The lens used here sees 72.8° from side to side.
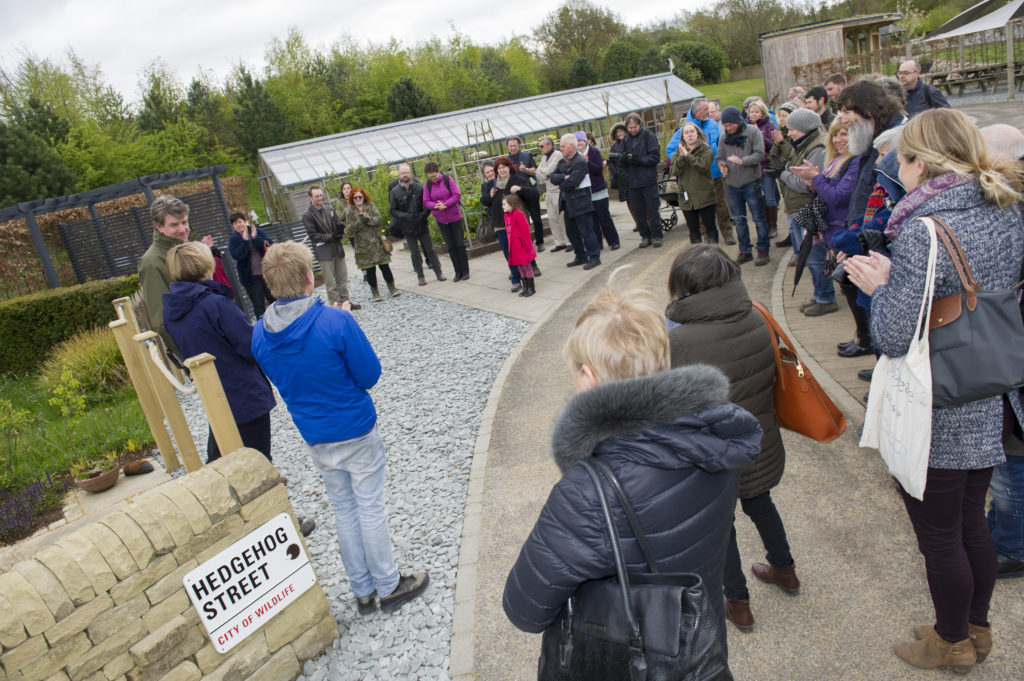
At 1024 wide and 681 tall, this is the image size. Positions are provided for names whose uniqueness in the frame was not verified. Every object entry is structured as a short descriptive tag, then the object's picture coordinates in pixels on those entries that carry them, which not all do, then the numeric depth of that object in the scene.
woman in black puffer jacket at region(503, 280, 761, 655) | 1.67
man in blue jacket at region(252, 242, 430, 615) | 3.46
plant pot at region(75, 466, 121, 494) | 6.40
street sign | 3.14
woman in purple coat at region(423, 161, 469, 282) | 11.01
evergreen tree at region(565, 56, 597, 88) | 46.44
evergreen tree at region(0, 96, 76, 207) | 26.91
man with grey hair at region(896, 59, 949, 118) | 7.34
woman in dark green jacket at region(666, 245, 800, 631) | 2.84
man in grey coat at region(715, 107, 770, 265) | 8.23
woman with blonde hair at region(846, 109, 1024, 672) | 2.34
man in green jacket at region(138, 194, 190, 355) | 5.37
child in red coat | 9.55
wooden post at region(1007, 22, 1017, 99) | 19.72
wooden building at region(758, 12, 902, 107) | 25.11
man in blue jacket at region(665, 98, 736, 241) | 9.94
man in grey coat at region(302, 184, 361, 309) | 10.72
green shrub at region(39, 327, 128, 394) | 9.30
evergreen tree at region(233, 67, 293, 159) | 41.99
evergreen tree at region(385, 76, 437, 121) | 41.78
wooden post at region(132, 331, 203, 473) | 5.45
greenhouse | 22.28
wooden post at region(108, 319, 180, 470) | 6.24
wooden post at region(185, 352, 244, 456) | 3.52
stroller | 10.73
